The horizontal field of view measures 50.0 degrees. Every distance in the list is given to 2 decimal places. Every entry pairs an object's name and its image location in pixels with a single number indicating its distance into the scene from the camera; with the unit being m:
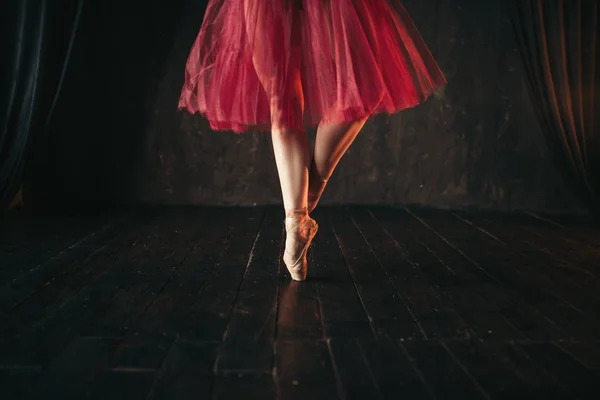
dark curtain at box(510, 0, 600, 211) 2.66
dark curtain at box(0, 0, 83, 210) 2.52
